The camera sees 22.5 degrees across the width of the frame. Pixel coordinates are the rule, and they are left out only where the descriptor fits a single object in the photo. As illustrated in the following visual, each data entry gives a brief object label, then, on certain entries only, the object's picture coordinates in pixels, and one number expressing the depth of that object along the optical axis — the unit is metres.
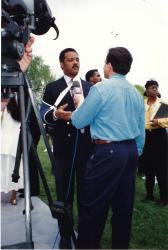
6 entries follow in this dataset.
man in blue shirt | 3.24
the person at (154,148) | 6.17
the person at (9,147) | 5.66
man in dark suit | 3.96
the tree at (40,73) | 76.84
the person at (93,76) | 6.04
